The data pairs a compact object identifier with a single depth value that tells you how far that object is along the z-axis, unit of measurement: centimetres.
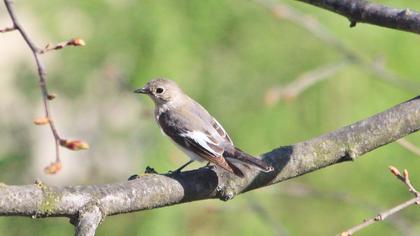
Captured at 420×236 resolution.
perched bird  909
